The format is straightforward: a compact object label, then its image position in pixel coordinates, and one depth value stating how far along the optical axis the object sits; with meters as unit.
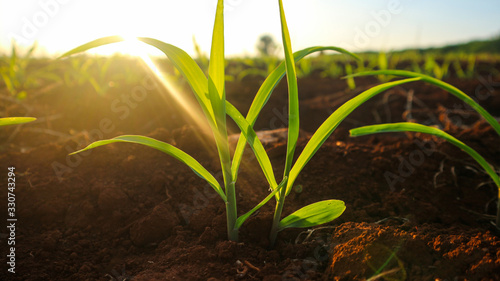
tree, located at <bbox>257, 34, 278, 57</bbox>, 22.89
